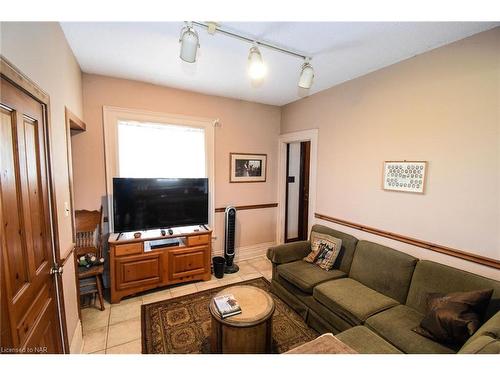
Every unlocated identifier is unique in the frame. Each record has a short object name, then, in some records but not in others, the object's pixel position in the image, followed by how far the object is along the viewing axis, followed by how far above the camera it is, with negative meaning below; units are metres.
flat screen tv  2.64 -0.43
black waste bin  3.14 -1.40
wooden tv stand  2.55 -1.12
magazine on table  1.67 -1.08
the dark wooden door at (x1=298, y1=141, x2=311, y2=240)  4.57 -0.36
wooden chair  2.40 -0.90
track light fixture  1.47 +0.87
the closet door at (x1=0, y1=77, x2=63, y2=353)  0.97 -0.32
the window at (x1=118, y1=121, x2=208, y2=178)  2.87 +0.27
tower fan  3.35 -1.04
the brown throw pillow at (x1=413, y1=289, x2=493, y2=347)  1.34 -0.92
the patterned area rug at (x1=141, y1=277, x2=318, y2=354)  1.92 -1.55
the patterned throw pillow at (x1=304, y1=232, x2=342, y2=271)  2.51 -0.93
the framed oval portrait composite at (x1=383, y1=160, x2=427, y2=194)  2.06 -0.04
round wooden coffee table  1.62 -1.20
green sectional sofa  1.43 -1.11
